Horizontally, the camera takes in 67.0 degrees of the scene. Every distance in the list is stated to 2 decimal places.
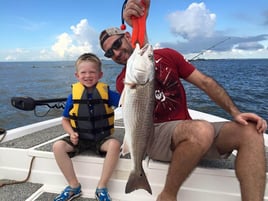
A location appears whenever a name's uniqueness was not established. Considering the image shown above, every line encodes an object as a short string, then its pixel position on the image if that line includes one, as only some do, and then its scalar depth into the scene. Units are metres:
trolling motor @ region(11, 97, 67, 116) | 2.92
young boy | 2.06
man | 1.63
